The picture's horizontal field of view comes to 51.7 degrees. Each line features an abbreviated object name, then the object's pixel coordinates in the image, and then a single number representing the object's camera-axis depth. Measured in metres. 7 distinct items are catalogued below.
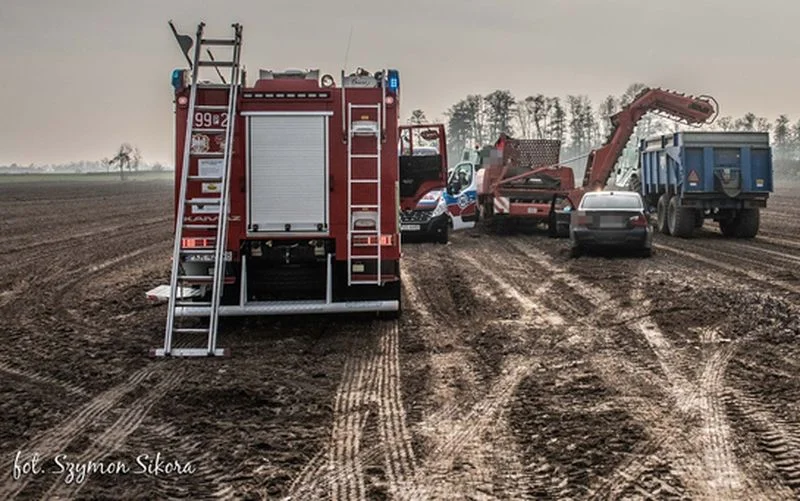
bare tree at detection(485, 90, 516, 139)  90.81
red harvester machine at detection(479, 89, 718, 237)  22.86
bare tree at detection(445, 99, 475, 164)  100.19
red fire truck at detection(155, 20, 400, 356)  9.46
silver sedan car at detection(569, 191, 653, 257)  16.56
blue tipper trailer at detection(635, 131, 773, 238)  20.42
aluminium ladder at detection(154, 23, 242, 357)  8.52
